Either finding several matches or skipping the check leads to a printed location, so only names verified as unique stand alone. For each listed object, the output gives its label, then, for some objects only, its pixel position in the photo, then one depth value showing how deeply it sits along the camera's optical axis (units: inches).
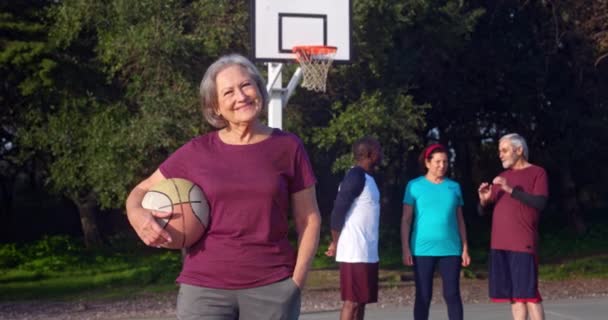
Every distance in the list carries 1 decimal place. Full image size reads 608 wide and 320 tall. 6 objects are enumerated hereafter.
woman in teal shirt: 314.7
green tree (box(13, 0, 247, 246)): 526.6
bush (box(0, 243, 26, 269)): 751.7
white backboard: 442.3
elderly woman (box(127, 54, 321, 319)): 158.4
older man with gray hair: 313.4
